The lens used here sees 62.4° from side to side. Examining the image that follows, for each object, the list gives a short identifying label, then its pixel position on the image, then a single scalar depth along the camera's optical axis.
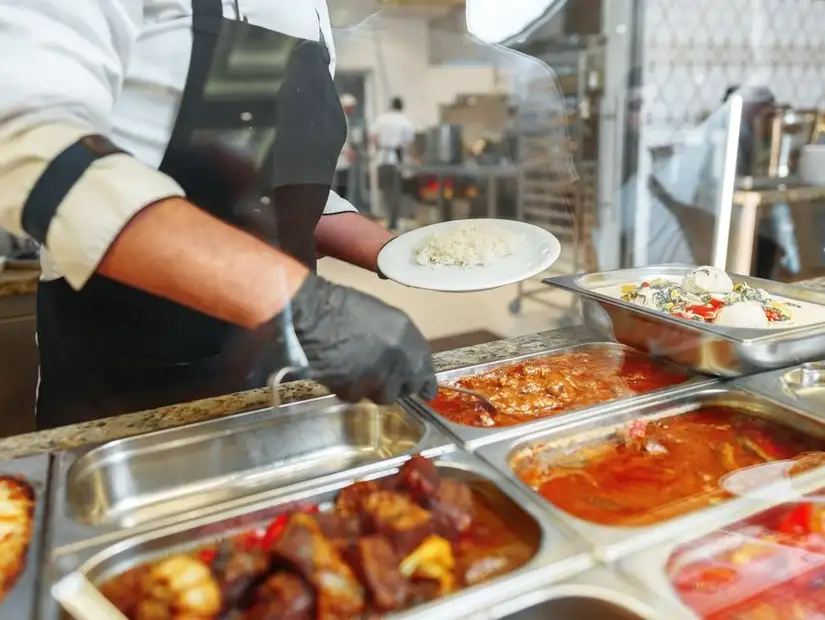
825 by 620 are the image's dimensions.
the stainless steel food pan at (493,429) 1.04
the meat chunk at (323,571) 0.72
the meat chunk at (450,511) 0.86
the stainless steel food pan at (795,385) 1.16
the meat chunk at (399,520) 0.81
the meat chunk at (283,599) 0.70
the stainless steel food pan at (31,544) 0.71
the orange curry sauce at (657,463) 0.96
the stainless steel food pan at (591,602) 0.70
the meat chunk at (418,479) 0.87
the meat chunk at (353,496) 0.89
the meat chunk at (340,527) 0.82
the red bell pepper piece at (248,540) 0.84
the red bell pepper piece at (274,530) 0.83
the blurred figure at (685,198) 1.99
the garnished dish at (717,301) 1.30
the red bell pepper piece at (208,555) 0.81
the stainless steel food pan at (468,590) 0.72
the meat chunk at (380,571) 0.73
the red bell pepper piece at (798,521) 0.88
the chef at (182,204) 0.82
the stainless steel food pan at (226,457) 0.98
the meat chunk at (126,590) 0.77
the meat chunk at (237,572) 0.74
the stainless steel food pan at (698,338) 1.19
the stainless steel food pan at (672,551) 0.74
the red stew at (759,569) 0.77
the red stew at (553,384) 1.18
